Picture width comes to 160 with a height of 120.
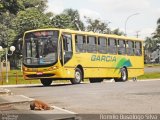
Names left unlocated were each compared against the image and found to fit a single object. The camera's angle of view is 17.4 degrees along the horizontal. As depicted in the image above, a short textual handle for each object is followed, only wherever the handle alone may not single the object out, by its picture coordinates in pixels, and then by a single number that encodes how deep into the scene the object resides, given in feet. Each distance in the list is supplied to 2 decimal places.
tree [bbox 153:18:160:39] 435.12
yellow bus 92.48
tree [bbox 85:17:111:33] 385.29
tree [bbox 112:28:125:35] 426.55
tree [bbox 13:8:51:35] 285.43
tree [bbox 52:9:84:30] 294.91
